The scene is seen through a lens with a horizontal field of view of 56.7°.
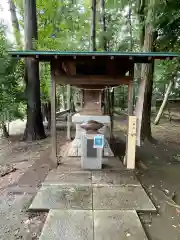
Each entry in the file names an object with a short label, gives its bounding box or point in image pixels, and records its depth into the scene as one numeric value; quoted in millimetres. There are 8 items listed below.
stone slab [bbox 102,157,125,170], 3767
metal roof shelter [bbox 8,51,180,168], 3107
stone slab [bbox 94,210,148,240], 1981
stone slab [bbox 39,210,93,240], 1970
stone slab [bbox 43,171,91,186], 3144
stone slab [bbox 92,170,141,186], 3171
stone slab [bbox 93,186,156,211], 2511
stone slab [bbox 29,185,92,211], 2497
